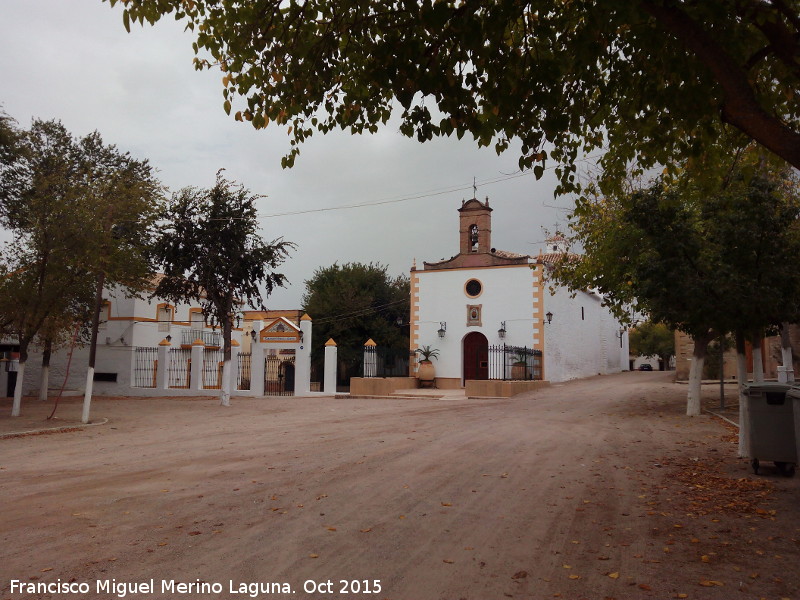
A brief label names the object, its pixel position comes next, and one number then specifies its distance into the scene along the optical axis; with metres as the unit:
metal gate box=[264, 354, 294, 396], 26.20
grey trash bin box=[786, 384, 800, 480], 7.39
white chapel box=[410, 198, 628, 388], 29.69
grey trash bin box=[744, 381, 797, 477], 7.72
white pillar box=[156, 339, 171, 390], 26.67
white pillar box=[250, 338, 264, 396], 25.45
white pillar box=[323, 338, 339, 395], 25.62
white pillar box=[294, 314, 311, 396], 25.45
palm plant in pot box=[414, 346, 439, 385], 29.61
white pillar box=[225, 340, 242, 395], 25.61
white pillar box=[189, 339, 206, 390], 25.95
